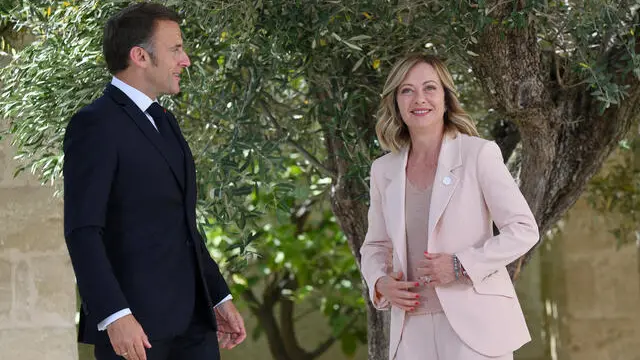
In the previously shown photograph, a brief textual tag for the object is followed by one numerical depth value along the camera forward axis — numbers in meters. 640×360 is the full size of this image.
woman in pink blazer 6.47
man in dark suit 5.70
